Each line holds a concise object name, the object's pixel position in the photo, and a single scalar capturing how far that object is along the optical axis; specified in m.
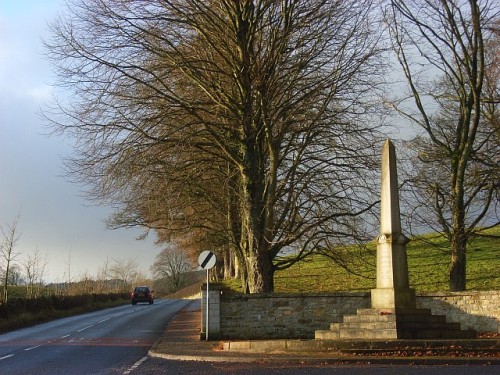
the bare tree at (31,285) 42.38
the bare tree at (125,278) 80.03
